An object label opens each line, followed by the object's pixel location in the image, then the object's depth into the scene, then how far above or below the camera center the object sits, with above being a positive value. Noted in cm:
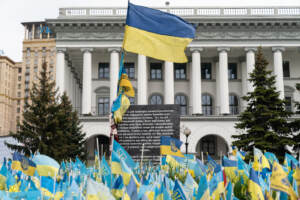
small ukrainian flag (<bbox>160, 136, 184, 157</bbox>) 1112 -67
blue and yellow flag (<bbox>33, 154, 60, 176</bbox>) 700 -77
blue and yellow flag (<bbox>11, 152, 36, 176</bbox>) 772 -85
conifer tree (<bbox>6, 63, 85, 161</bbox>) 2051 -27
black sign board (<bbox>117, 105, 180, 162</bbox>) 1683 -25
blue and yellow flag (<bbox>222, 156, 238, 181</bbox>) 834 -96
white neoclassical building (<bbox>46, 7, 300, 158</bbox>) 3450 +677
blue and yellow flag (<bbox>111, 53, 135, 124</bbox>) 1076 +85
